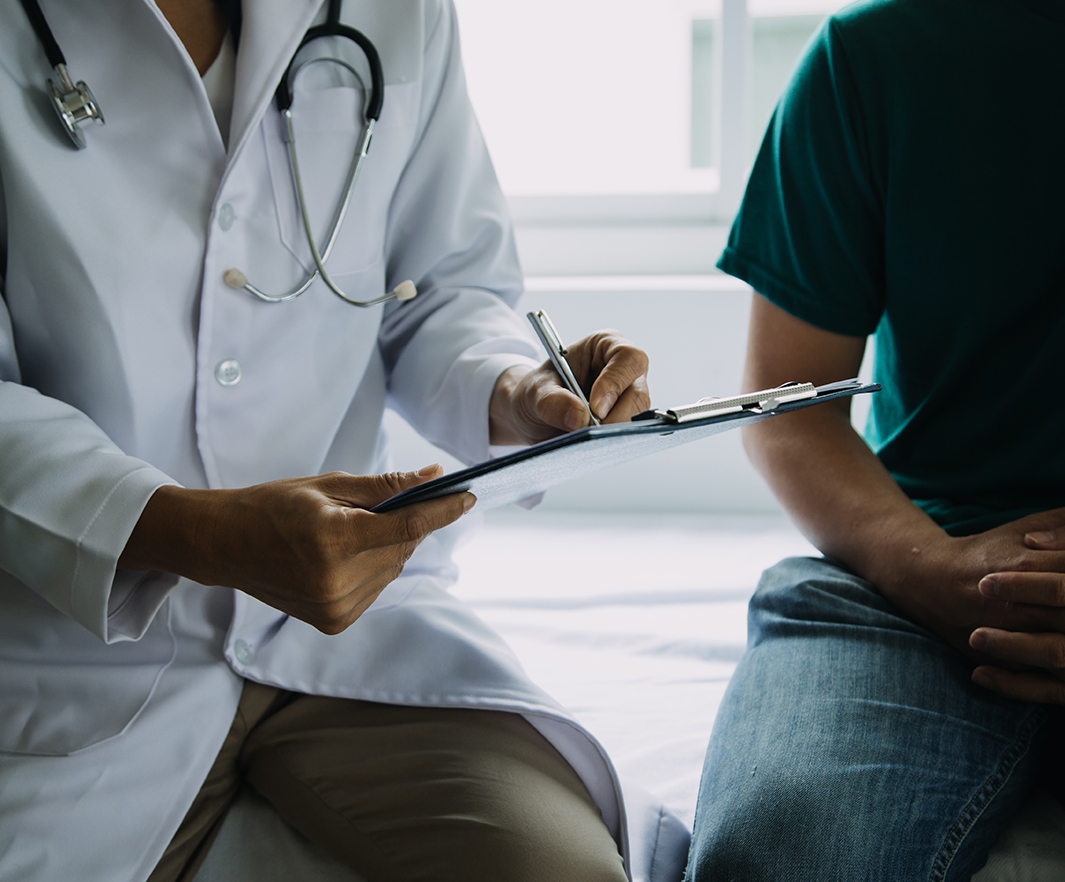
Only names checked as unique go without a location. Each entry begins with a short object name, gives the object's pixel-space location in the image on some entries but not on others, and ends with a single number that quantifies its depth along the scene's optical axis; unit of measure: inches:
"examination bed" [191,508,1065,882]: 31.4
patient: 30.4
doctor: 27.4
